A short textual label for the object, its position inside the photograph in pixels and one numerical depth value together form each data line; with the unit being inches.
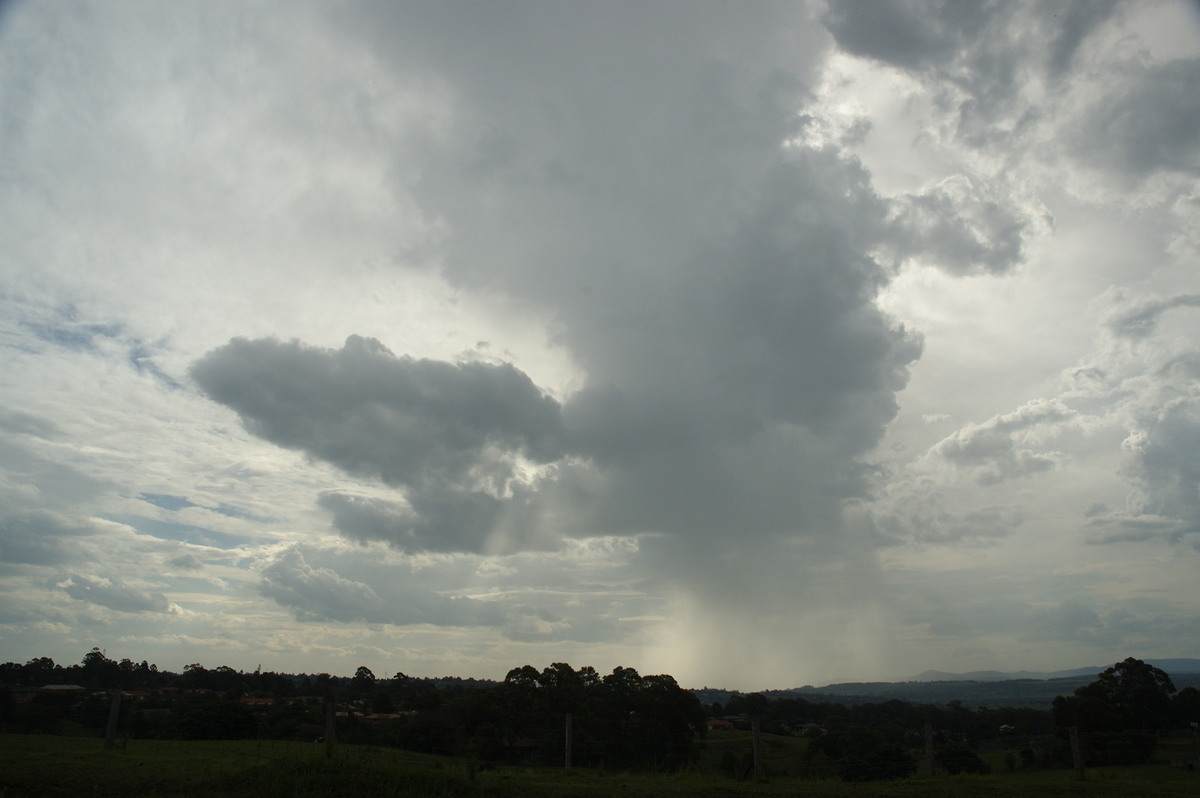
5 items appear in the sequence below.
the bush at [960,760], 1016.2
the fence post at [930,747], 789.2
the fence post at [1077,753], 789.9
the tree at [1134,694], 1530.5
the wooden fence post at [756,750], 712.0
